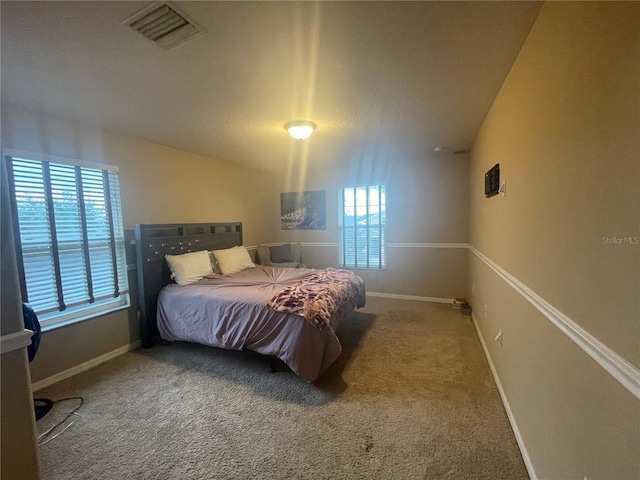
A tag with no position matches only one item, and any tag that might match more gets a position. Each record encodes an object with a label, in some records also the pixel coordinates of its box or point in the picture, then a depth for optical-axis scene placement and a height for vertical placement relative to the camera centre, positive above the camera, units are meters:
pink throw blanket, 2.27 -0.71
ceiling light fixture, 2.69 +0.92
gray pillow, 5.04 -0.62
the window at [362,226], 4.81 -0.14
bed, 2.23 -0.80
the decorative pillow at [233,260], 3.66 -0.53
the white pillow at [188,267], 3.14 -0.52
